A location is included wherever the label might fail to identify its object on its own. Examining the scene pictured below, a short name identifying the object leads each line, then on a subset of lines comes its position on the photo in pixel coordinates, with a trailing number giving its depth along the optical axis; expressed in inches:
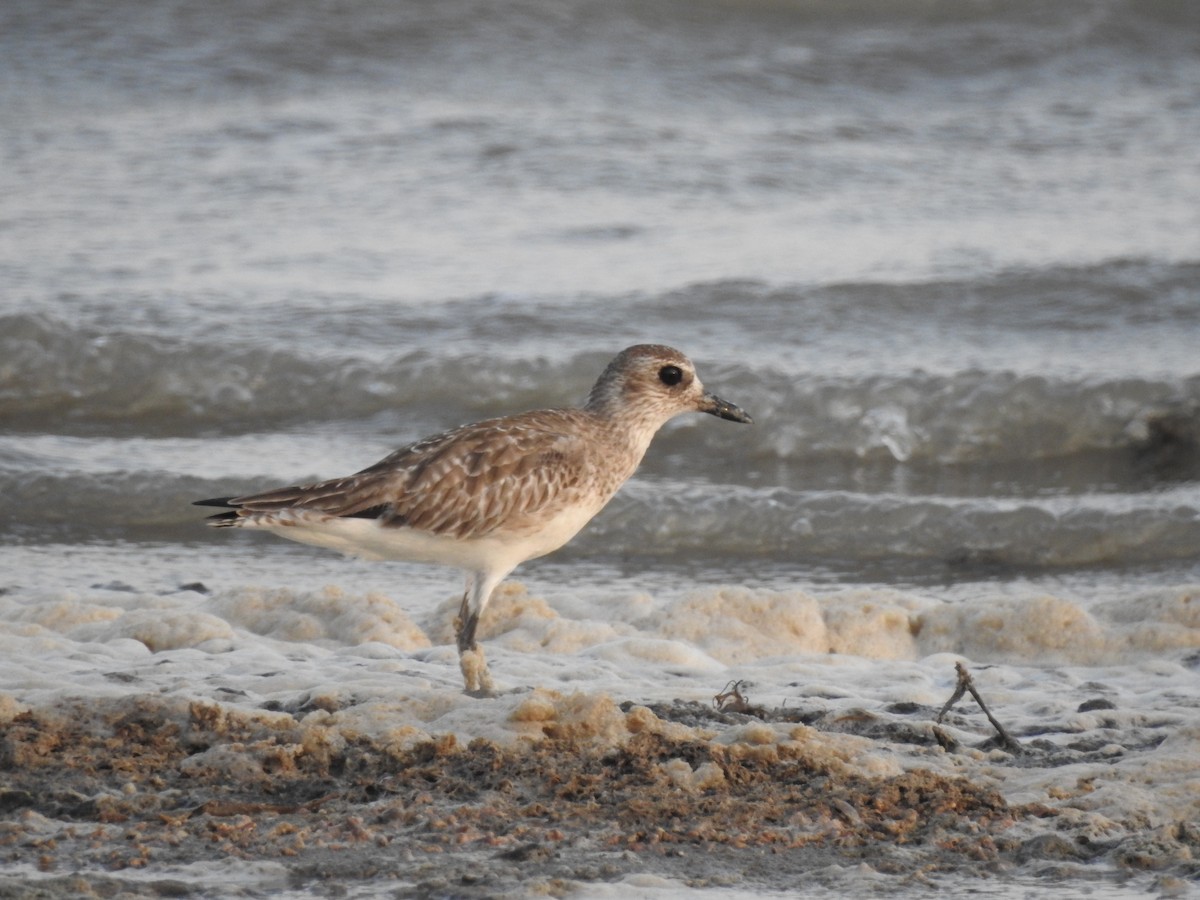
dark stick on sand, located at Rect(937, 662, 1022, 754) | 382.6
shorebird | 433.7
